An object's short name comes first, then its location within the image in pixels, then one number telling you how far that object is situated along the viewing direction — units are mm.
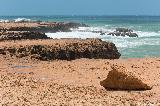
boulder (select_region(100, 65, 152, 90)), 14180
